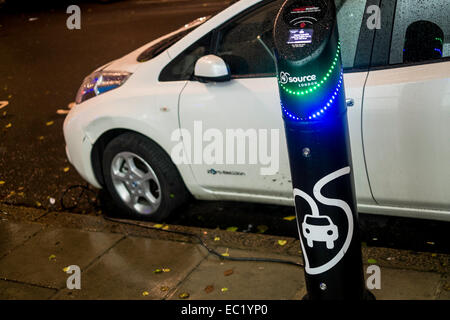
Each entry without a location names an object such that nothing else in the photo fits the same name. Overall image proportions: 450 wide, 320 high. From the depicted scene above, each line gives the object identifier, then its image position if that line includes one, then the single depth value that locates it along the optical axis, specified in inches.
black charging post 121.9
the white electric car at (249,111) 162.2
